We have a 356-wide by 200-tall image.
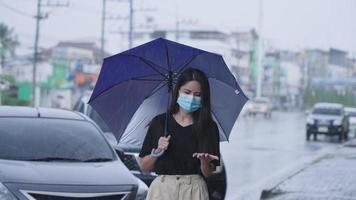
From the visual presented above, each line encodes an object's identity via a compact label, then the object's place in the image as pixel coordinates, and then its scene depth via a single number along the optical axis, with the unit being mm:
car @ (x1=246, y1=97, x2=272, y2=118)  65375
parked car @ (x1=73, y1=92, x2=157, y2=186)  8773
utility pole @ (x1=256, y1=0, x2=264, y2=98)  89250
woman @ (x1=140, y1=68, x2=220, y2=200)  4043
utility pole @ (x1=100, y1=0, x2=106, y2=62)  57031
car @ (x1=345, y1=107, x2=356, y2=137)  46019
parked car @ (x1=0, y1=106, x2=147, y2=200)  5801
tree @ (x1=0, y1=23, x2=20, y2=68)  81000
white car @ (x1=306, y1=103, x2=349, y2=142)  31266
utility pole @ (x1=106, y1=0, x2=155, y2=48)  53688
